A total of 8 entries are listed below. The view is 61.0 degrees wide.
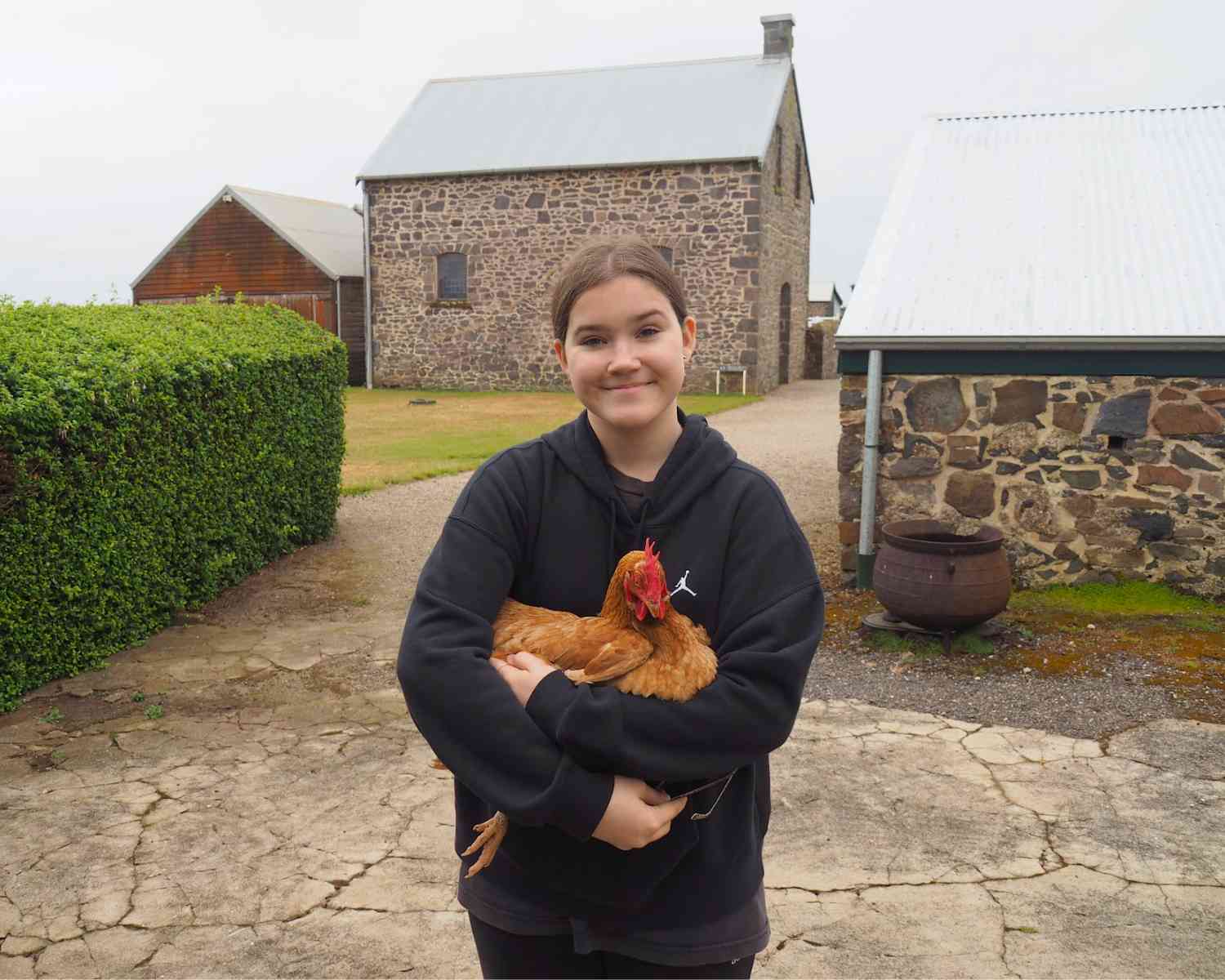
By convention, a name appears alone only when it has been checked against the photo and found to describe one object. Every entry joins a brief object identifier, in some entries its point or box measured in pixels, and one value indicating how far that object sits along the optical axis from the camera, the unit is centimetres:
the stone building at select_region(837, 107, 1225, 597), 726
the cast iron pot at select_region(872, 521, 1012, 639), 631
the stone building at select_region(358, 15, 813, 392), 2150
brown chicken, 176
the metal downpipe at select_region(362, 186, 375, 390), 2353
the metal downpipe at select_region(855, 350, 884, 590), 754
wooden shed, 2545
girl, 170
